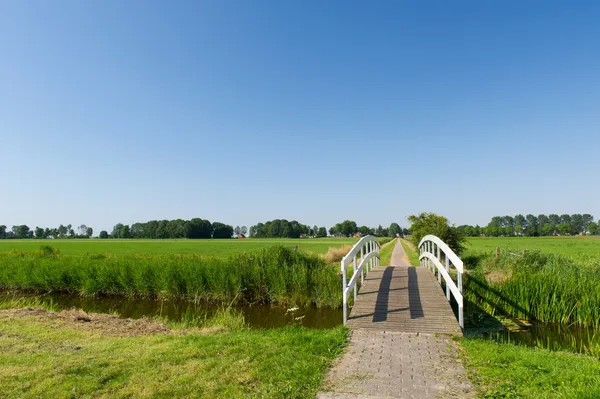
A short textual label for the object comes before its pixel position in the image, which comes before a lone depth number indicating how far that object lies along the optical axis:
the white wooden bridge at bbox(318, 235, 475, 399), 4.23
